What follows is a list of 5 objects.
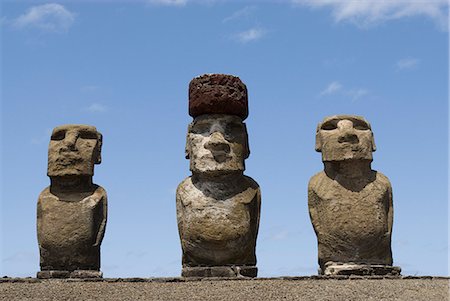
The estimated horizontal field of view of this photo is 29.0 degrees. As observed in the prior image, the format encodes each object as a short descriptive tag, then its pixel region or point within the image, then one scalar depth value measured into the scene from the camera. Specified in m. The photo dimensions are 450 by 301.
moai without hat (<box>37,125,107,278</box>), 13.60
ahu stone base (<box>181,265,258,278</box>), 12.73
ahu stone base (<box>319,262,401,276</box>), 12.92
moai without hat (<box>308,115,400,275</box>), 13.13
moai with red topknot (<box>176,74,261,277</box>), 12.87
